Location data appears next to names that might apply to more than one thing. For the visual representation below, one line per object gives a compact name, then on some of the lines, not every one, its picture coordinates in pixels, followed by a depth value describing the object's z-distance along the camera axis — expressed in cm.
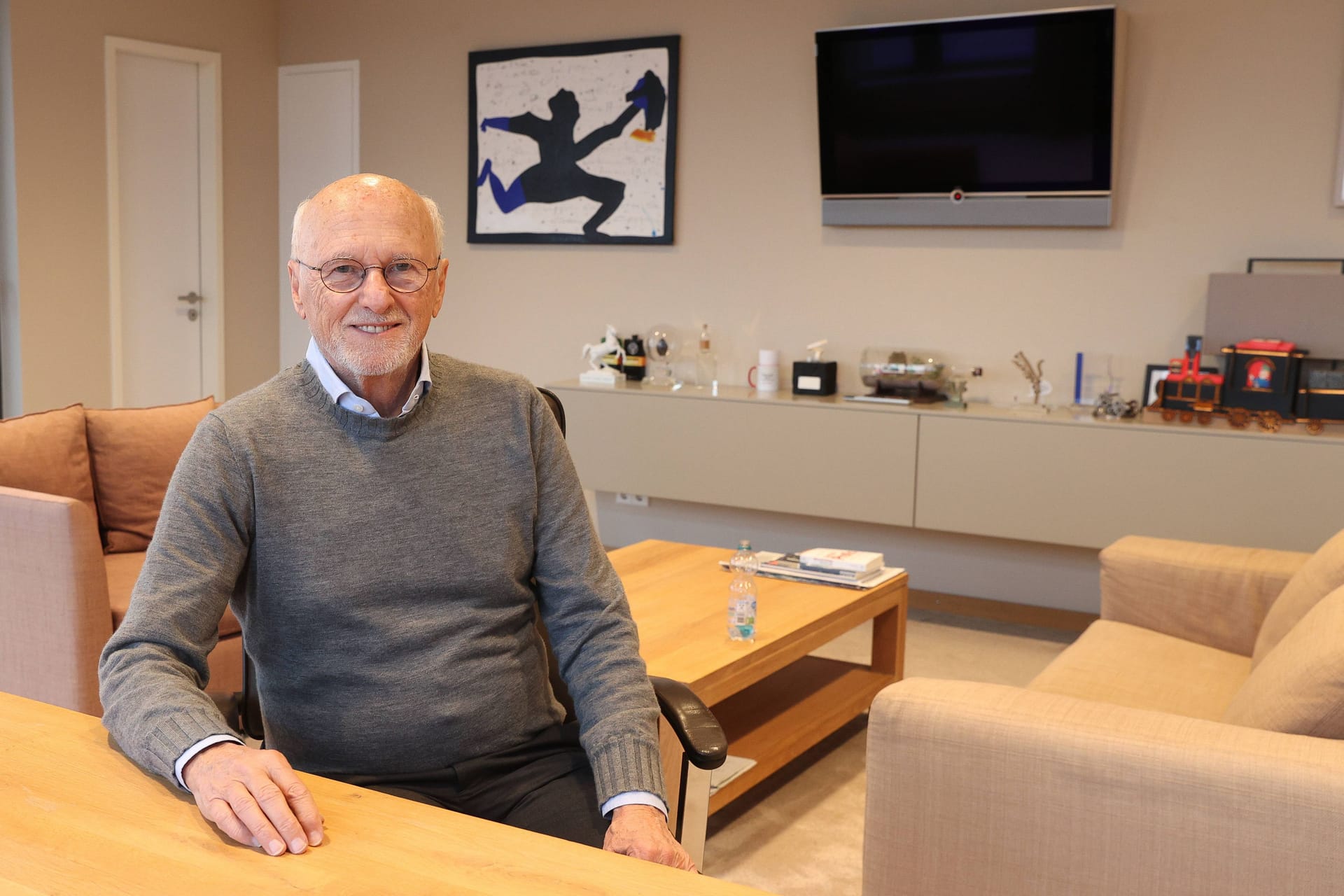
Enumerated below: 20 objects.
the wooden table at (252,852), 103
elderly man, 154
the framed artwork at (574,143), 500
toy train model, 381
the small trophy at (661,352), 505
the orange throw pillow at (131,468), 316
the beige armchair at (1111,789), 150
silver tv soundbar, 417
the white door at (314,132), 582
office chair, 161
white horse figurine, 498
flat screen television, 405
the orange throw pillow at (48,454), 287
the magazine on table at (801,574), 315
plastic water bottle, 262
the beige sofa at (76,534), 258
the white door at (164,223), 549
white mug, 470
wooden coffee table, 254
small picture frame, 412
